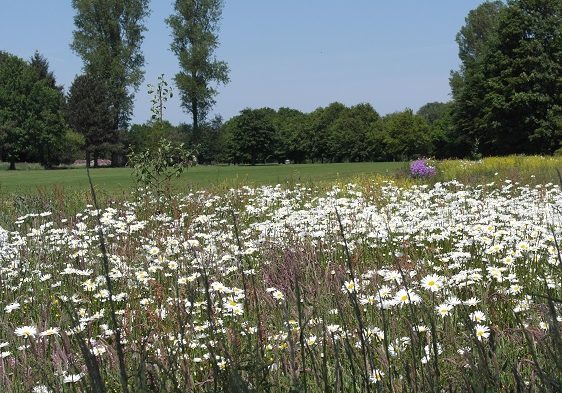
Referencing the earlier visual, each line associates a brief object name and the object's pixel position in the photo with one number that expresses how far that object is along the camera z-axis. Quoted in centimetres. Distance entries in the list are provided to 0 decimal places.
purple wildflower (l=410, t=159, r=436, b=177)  1909
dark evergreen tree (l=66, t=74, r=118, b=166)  6975
